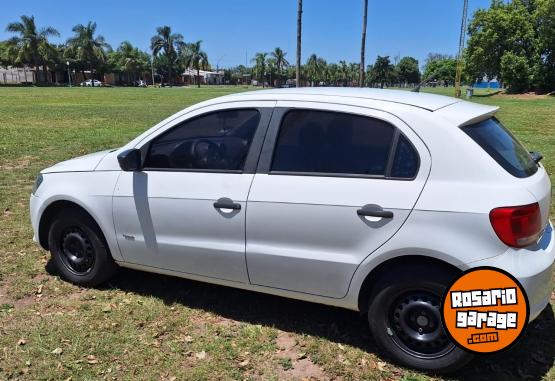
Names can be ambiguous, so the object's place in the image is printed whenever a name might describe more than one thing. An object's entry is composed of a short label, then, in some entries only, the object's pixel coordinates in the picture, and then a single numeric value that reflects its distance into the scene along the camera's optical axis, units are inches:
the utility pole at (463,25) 1898.4
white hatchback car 117.3
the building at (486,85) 2704.7
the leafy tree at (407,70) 5108.3
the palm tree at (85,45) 3934.5
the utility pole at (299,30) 1053.1
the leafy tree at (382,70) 3983.0
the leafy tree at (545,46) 2235.5
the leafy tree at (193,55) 4559.3
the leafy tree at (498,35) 2378.2
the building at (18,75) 3777.1
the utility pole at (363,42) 1421.0
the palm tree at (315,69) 5137.8
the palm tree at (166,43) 4202.8
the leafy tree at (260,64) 4615.2
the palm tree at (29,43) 3459.6
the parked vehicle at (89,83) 3932.6
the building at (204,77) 5299.2
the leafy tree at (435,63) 3742.6
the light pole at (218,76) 5850.4
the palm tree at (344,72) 5900.6
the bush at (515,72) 2302.4
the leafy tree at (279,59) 4616.1
